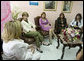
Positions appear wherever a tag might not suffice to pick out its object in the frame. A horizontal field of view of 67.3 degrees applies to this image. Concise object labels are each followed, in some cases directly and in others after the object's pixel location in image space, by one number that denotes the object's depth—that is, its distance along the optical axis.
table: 1.42
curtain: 0.95
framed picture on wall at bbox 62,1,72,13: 2.21
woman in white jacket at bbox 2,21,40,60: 0.74
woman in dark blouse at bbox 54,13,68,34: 2.07
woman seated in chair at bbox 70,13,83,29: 2.00
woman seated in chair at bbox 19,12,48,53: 1.66
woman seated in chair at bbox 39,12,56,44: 1.96
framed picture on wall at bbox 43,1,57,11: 2.16
